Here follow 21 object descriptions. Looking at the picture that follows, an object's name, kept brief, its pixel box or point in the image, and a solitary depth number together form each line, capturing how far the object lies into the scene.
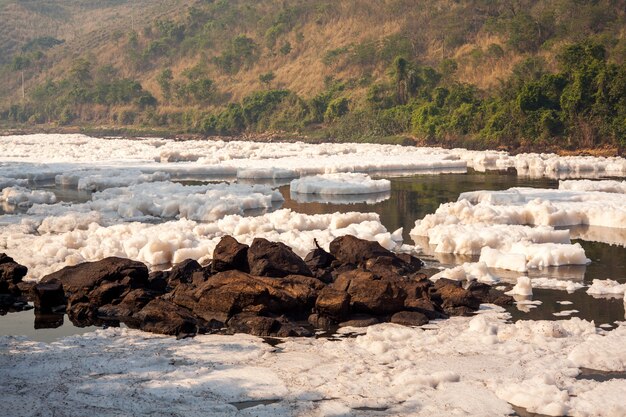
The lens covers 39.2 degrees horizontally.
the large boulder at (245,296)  11.52
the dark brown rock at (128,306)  12.01
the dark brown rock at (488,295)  12.31
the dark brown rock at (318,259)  14.10
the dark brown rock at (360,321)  11.24
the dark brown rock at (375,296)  11.51
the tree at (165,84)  86.00
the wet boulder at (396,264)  13.71
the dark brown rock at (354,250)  14.36
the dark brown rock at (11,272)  13.63
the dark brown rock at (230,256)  13.04
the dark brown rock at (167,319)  10.96
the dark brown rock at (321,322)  11.23
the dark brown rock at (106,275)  12.79
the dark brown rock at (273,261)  12.80
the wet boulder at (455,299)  11.87
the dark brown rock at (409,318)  11.19
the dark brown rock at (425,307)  11.56
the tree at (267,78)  77.81
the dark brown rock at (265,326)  10.85
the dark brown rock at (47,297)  12.52
